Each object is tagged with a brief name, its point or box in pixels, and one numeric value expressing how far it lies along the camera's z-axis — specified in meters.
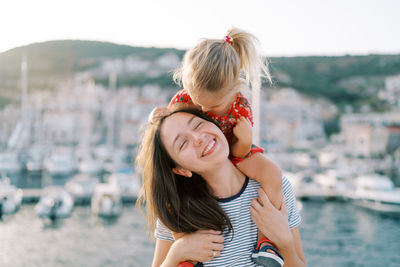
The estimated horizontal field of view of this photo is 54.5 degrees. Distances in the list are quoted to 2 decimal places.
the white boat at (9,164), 26.86
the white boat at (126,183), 20.14
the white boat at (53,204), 16.62
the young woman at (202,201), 1.18
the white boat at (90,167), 26.97
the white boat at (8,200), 17.19
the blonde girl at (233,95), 1.17
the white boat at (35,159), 27.61
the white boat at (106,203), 17.77
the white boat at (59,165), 26.55
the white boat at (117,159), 28.76
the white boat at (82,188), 19.47
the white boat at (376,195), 19.64
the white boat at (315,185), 20.78
